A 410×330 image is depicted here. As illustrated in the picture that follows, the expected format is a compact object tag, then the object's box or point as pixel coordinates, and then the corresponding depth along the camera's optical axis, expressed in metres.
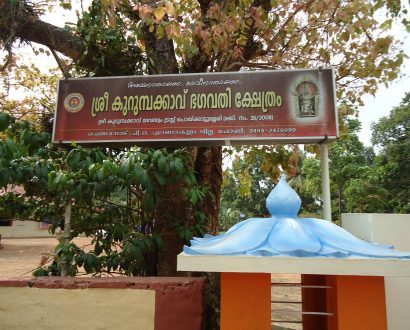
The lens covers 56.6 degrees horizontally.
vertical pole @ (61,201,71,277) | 4.37
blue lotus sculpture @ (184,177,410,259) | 2.59
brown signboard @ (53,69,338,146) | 4.39
